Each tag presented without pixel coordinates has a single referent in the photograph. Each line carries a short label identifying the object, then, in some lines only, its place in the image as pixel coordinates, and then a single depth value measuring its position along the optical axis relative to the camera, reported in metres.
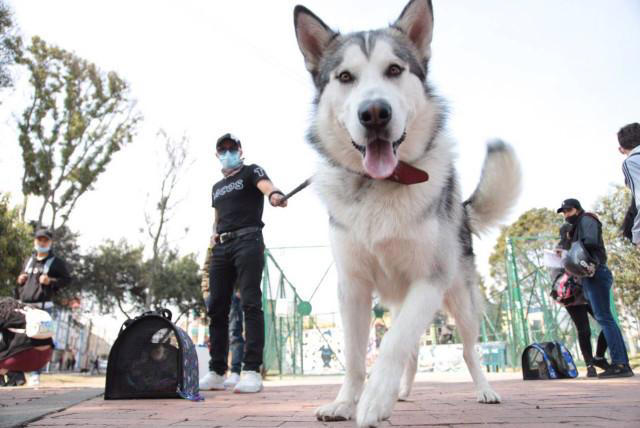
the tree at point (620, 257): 11.47
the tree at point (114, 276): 27.10
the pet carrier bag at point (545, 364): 5.93
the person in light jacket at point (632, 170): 3.62
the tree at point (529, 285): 10.45
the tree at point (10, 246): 14.20
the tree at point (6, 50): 14.13
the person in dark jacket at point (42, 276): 6.15
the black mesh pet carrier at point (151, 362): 3.56
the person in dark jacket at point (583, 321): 6.20
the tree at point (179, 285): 29.86
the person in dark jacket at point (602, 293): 5.60
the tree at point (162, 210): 22.16
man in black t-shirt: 4.54
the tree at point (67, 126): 18.66
